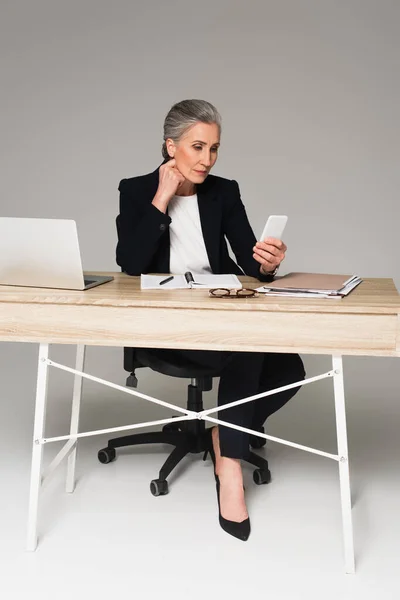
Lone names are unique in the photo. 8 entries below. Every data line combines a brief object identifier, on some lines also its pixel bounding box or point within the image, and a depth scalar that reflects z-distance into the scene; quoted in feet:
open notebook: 9.11
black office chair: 9.96
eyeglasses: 8.44
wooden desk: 8.02
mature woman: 9.30
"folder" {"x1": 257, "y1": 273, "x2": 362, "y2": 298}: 8.57
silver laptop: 8.29
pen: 9.32
